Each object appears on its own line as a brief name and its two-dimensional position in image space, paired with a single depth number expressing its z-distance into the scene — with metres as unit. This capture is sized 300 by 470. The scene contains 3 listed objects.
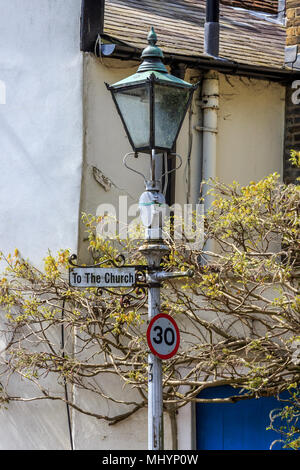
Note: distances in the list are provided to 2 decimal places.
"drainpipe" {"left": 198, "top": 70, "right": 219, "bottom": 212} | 10.98
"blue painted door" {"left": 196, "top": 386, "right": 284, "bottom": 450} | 10.43
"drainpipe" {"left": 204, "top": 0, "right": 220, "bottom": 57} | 11.20
